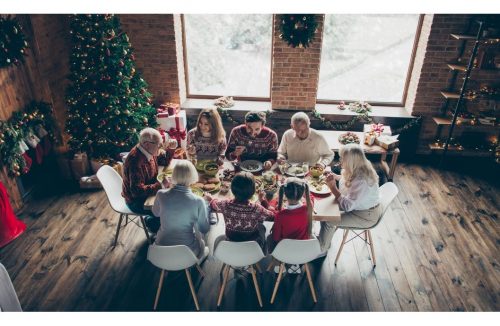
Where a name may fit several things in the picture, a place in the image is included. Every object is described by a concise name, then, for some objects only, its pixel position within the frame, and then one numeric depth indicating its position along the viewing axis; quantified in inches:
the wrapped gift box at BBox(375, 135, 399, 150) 215.3
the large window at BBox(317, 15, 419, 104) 229.0
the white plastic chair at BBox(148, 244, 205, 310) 119.3
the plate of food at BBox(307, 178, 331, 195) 145.4
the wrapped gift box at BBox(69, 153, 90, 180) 215.5
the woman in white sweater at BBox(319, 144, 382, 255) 138.7
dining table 135.7
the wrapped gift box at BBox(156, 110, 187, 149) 221.8
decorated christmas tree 189.6
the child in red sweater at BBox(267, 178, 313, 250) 121.9
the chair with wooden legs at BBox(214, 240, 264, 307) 122.2
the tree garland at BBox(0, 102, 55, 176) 173.8
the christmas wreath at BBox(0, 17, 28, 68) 167.0
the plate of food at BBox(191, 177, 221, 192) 145.6
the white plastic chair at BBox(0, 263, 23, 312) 102.0
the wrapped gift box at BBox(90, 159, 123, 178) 211.6
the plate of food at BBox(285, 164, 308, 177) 154.9
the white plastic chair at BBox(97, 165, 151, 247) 156.7
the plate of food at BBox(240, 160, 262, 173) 157.5
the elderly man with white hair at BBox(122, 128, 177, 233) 144.4
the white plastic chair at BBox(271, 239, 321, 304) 123.3
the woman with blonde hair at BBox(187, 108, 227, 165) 167.2
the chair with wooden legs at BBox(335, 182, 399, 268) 148.6
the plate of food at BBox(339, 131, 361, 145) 222.1
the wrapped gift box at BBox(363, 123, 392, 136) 226.2
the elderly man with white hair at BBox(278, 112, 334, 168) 167.9
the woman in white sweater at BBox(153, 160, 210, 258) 126.6
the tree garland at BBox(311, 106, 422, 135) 237.0
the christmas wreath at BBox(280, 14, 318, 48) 197.5
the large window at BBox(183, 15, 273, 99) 233.5
